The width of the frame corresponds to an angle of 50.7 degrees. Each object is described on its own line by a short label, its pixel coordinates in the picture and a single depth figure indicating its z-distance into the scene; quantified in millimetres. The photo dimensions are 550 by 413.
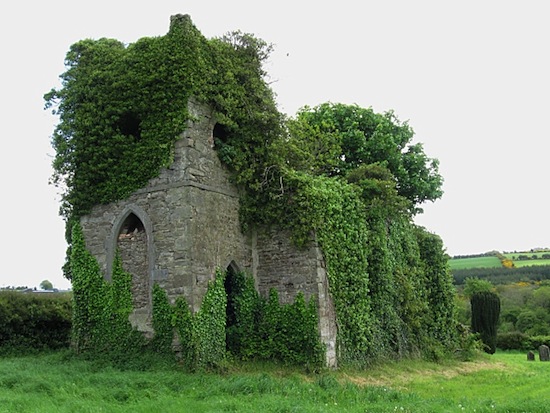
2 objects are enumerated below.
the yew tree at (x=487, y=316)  29219
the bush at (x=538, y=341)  35656
